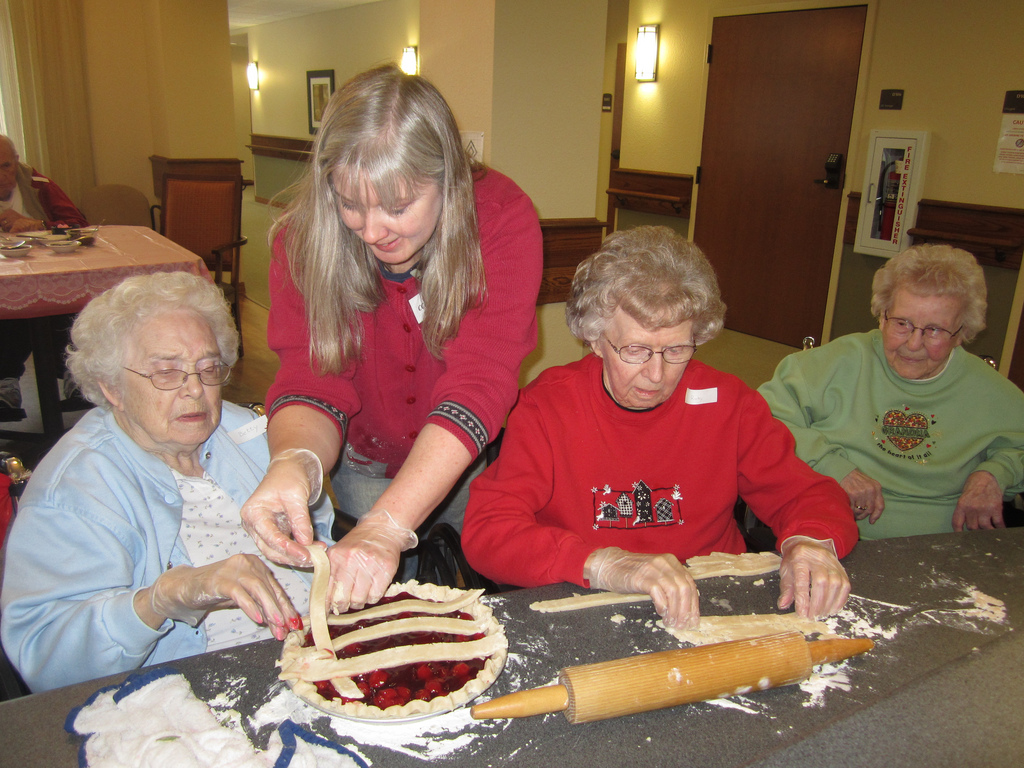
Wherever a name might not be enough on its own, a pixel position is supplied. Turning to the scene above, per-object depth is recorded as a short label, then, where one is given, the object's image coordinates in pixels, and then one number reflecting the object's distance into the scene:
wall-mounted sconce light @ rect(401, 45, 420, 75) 8.71
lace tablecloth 3.01
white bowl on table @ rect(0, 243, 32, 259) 3.26
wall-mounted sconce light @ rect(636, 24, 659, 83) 5.94
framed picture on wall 10.59
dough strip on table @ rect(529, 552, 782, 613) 1.23
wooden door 4.93
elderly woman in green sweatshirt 1.91
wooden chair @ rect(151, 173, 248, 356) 5.05
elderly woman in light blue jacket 1.12
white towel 0.86
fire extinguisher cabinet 4.41
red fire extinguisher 4.53
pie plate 0.92
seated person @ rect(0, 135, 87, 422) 3.64
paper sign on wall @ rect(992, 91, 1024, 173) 3.93
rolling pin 0.93
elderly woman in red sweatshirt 1.50
